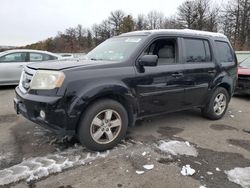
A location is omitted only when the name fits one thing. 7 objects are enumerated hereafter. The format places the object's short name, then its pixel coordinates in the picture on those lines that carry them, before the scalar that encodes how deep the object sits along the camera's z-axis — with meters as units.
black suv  2.62
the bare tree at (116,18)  43.37
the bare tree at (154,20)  45.81
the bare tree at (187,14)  34.01
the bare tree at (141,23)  41.52
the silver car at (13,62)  6.69
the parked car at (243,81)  5.84
